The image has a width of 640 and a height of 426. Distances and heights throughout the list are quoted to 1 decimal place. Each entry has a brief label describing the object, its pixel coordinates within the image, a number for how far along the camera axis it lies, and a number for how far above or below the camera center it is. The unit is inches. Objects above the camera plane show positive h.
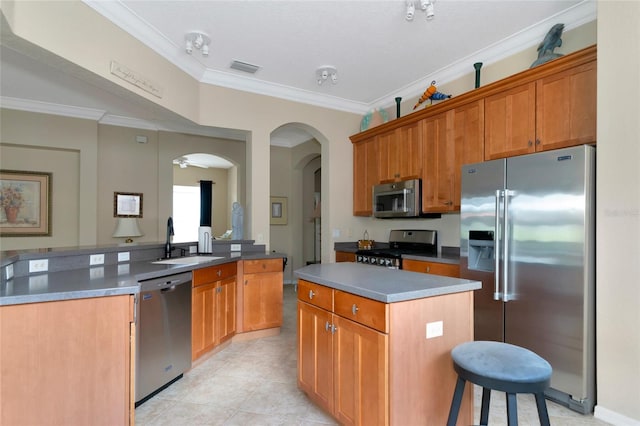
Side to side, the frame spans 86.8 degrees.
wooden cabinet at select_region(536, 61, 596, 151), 97.7 +33.8
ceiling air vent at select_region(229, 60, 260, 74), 148.0 +67.4
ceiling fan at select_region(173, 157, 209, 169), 329.7 +61.4
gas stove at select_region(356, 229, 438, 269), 151.7 -15.4
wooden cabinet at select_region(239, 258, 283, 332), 145.0 -33.6
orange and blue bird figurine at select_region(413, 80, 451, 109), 149.3 +55.4
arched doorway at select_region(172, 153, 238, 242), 404.2 +26.4
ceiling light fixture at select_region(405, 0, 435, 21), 102.1 +64.5
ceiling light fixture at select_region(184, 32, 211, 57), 124.1 +65.6
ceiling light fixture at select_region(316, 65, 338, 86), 152.3 +66.7
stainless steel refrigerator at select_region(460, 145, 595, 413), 89.5 -12.1
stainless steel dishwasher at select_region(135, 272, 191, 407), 91.1 -33.8
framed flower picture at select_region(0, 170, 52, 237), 182.1 +7.1
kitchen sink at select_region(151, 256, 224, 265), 115.6 -15.9
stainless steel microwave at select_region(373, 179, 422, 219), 157.0 +9.4
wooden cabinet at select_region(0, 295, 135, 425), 64.4 -30.0
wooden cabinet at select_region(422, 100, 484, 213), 132.8 +28.2
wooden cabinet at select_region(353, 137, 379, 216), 185.8 +25.1
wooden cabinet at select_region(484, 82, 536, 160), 113.3 +34.1
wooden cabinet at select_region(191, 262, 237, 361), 115.0 -33.3
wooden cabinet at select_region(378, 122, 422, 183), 159.0 +32.3
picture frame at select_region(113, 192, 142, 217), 210.4 +8.0
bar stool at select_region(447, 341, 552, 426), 52.2 -24.6
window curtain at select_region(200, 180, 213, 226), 356.8 +20.6
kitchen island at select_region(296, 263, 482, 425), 64.4 -26.0
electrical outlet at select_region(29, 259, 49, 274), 91.3 -13.4
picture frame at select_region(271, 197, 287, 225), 265.6 +5.5
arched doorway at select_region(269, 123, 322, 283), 264.8 +20.8
